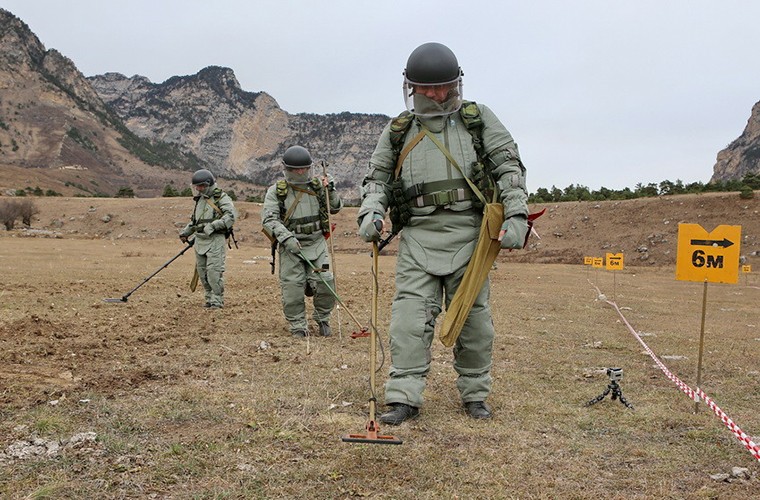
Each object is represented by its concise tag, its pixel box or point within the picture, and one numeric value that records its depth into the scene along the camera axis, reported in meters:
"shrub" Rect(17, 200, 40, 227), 44.50
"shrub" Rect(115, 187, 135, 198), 66.31
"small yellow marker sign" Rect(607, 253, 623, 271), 16.30
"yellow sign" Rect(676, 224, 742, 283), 5.57
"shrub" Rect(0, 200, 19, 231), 42.00
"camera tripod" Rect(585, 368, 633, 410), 4.96
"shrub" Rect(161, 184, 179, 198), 62.18
